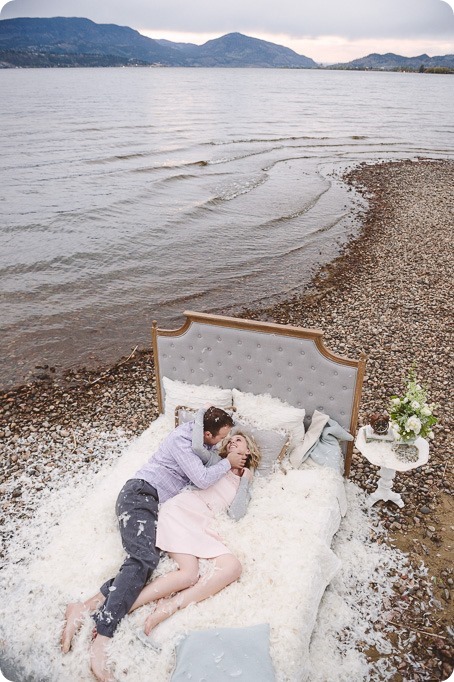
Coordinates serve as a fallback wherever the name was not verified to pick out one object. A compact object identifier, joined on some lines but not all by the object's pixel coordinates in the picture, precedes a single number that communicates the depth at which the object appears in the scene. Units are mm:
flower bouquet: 5746
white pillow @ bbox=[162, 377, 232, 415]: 6938
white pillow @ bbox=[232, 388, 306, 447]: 6449
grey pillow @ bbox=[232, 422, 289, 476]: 6098
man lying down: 4211
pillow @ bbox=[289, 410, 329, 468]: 6188
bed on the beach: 3924
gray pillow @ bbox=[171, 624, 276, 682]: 3608
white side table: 5801
